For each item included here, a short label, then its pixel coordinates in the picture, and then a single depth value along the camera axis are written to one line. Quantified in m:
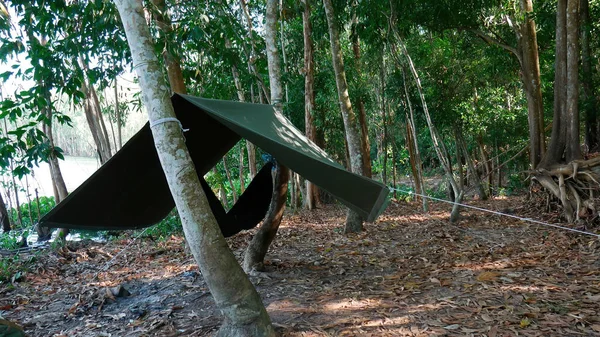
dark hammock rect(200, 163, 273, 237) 3.32
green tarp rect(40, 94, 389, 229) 2.49
